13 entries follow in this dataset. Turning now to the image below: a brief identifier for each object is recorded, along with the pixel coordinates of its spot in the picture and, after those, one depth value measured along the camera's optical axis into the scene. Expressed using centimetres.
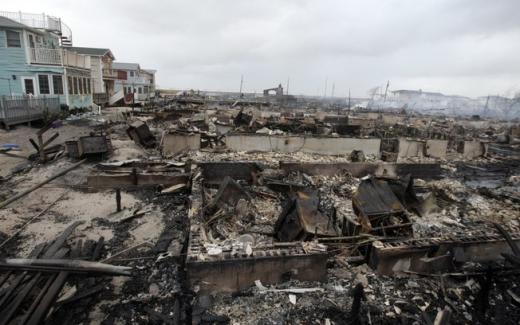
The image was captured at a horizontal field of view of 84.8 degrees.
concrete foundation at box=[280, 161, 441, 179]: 895
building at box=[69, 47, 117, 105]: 2889
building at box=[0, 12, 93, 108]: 1753
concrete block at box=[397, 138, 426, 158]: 1327
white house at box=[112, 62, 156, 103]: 4166
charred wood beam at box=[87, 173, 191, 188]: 723
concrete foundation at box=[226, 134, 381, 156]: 1190
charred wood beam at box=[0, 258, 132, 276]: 338
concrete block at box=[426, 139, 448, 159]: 1352
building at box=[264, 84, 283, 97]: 5495
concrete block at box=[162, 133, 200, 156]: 1077
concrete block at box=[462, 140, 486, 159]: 1457
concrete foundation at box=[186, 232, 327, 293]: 359
